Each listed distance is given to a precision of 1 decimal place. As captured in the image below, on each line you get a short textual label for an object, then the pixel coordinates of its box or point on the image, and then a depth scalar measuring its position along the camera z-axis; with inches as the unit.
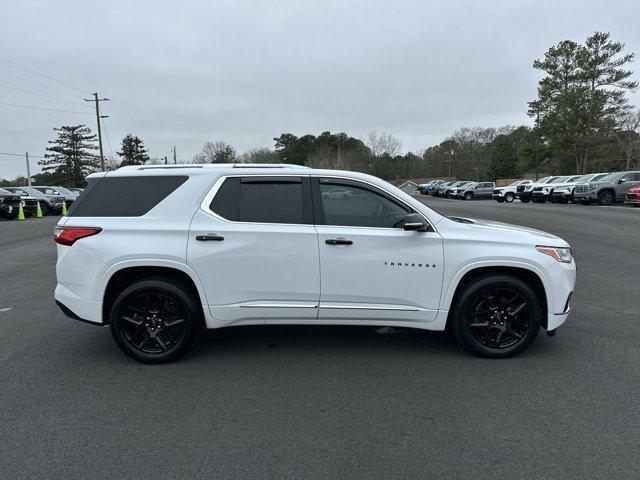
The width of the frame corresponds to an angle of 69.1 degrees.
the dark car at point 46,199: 1056.2
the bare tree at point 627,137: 2041.7
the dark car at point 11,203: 880.9
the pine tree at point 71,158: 2871.6
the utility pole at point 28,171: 2536.9
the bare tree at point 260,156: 3135.8
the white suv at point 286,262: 164.6
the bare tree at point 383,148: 3779.5
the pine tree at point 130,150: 3467.0
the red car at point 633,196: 976.3
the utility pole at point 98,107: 2039.6
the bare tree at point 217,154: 3051.2
